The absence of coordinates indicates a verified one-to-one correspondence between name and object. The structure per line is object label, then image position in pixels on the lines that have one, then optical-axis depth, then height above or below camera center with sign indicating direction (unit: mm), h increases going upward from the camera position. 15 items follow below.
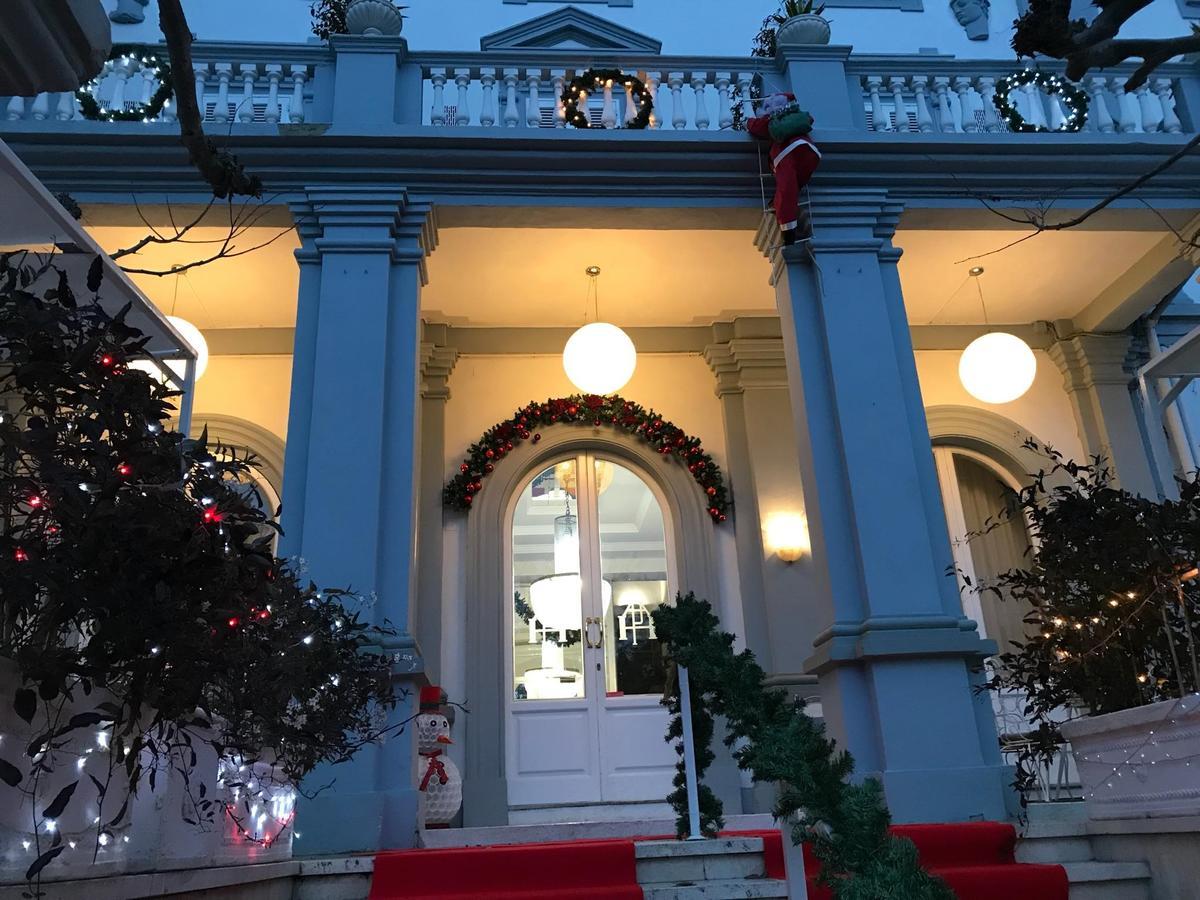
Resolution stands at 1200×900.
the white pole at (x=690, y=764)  4152 +313
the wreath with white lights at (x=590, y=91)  6484 +4600
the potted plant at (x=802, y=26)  6656 +5090
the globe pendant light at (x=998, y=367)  7160 +3109
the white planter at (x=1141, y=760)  3184 +200
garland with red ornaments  7574 +2991
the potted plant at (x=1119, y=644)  3322 +599
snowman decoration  5887 +443
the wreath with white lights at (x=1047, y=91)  6602 +4567
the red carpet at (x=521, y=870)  3715 -72
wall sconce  7316 +2088
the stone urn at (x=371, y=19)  6461 +5097
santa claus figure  5809 +3759
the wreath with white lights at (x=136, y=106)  6047 +4410
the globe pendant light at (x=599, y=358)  6855 +3156
